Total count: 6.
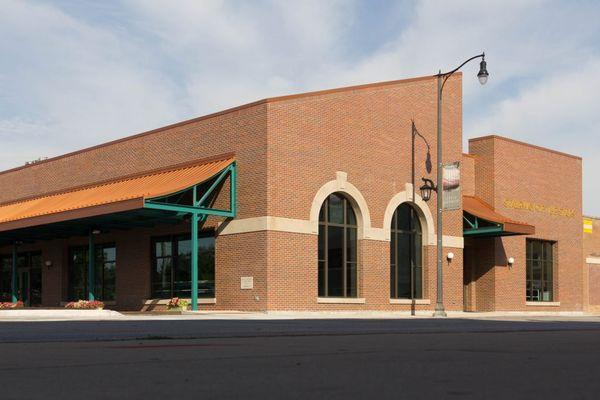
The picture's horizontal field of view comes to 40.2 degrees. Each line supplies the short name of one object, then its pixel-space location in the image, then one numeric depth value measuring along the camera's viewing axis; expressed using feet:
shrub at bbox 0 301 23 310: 114.73
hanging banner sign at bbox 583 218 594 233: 161.38
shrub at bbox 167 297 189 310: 100.48
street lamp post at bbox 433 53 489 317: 94.68
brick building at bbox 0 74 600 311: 98.27
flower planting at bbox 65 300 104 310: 97.35
